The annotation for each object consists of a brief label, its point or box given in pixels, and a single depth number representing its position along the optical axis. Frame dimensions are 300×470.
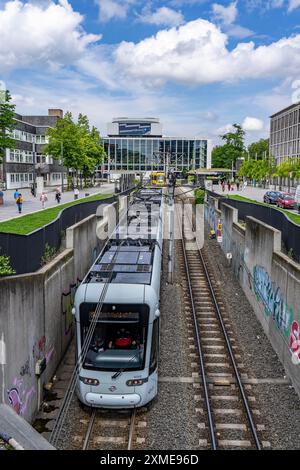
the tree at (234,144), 112.69
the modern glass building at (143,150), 129.00
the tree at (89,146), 65.00
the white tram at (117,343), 11.52
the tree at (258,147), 151.18
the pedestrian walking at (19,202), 32.16
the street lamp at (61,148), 54.50
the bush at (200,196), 51.78
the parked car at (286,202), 40.75
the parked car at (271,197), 43.21
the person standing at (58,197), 41.63
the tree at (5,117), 36.09
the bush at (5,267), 10.99
